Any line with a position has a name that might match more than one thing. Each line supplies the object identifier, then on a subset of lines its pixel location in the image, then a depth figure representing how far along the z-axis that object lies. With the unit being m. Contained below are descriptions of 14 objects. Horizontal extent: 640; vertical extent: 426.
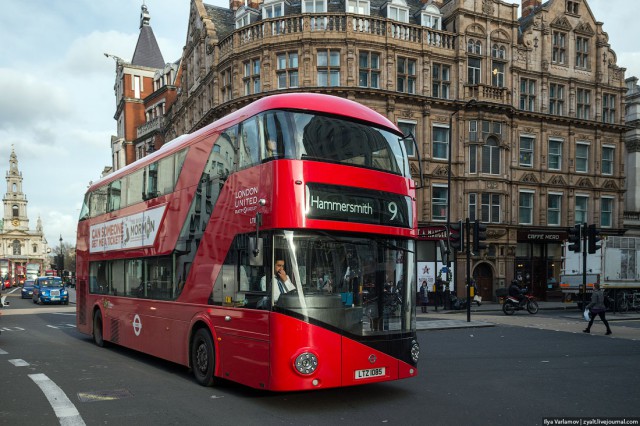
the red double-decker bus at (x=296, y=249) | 7.54
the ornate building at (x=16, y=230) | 139.12
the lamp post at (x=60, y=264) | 24.56
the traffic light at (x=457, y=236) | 21.16
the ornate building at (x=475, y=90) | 31.86
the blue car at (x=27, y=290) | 45.59
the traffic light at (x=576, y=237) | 22.64
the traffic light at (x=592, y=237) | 22.50
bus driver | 7.53
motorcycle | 25.33
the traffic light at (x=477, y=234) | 20.80
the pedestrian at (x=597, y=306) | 16.95
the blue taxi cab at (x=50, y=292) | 36.53
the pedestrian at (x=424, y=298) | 26.48
